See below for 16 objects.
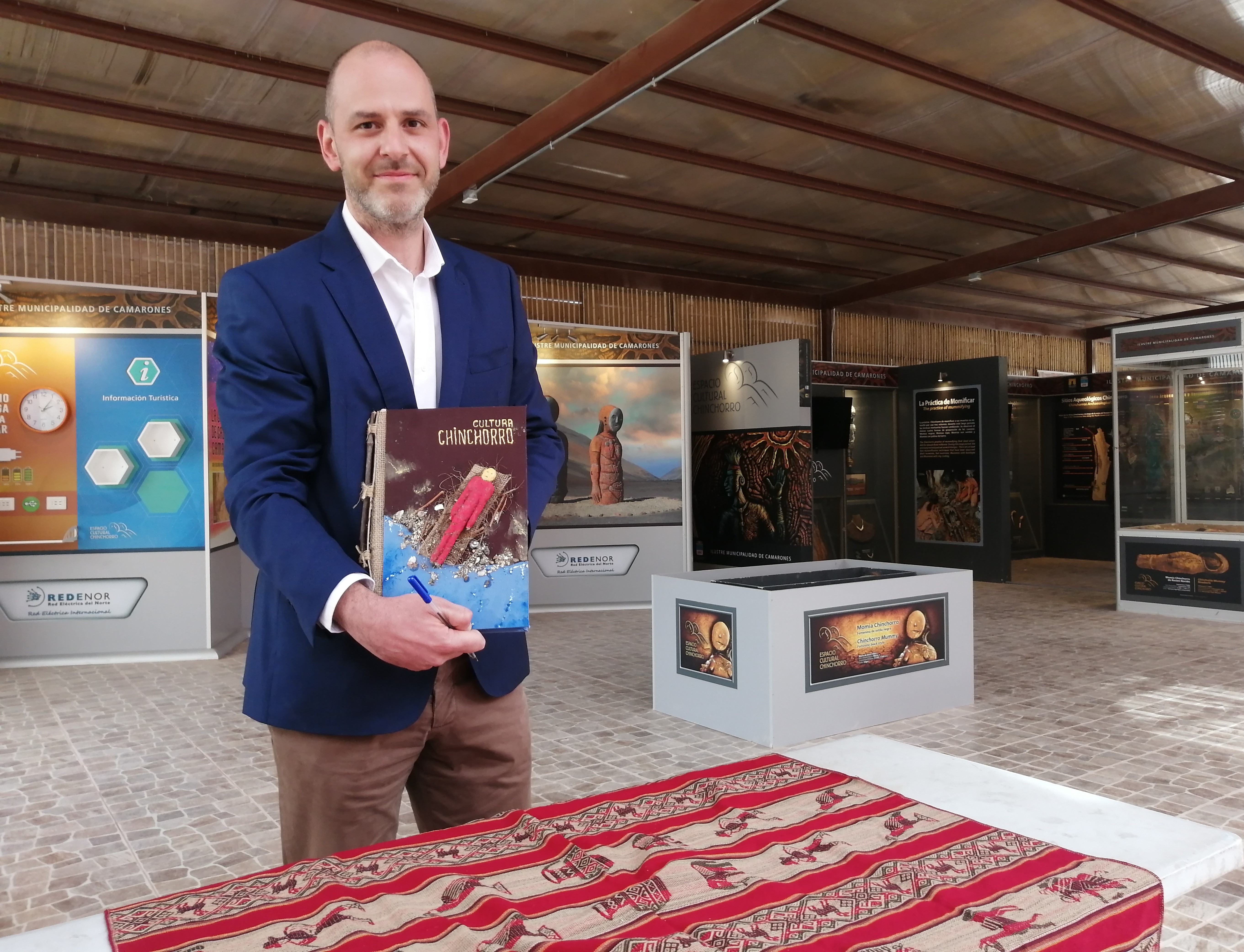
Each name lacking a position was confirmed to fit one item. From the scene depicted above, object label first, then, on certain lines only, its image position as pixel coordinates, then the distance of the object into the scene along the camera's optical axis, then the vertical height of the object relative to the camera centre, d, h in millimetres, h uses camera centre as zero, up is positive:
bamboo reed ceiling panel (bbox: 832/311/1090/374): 16078 +2282
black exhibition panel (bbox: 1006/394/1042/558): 15852 -126
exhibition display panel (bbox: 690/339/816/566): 11898 +199
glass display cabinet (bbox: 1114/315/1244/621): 9383 -25
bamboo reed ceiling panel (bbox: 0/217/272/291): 9680 +2417
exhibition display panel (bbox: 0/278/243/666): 7914 +61
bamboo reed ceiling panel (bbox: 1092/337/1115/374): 19672 +2288
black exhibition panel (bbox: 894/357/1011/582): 12906 +18
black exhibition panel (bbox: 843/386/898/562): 14391 -79
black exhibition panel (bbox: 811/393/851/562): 13688 +83
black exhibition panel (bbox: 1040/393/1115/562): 15266 -142
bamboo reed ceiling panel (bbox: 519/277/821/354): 13125 +2389
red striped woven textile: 1313 -643
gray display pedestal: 5273 -1084
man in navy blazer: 1312 +50
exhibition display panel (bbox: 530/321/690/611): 10688 +61
